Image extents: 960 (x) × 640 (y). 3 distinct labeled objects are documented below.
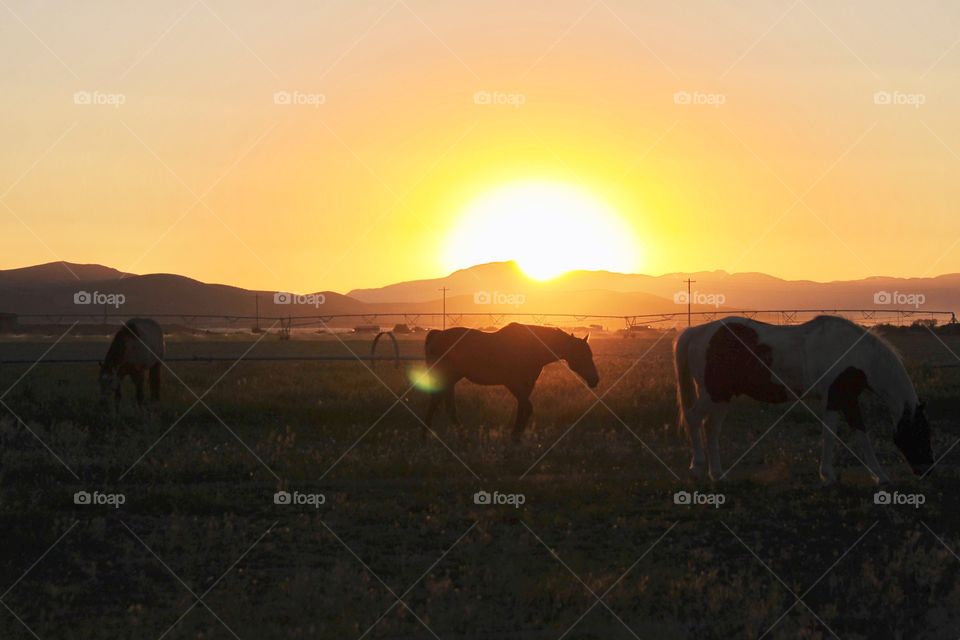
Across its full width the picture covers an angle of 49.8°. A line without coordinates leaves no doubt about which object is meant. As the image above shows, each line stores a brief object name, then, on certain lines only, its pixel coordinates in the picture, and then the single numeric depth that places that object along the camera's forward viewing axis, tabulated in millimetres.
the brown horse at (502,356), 17484
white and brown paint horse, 13266
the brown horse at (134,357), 20281
